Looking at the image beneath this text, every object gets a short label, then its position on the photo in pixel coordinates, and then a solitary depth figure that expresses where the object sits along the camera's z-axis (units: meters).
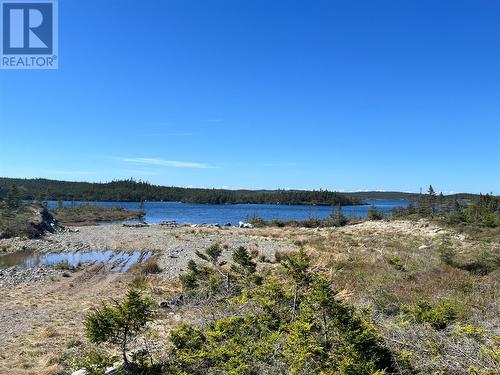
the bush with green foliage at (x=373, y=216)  70.25
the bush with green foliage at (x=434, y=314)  6.77
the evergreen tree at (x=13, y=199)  55.58
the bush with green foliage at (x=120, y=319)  6.67
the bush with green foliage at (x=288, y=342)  5.49
